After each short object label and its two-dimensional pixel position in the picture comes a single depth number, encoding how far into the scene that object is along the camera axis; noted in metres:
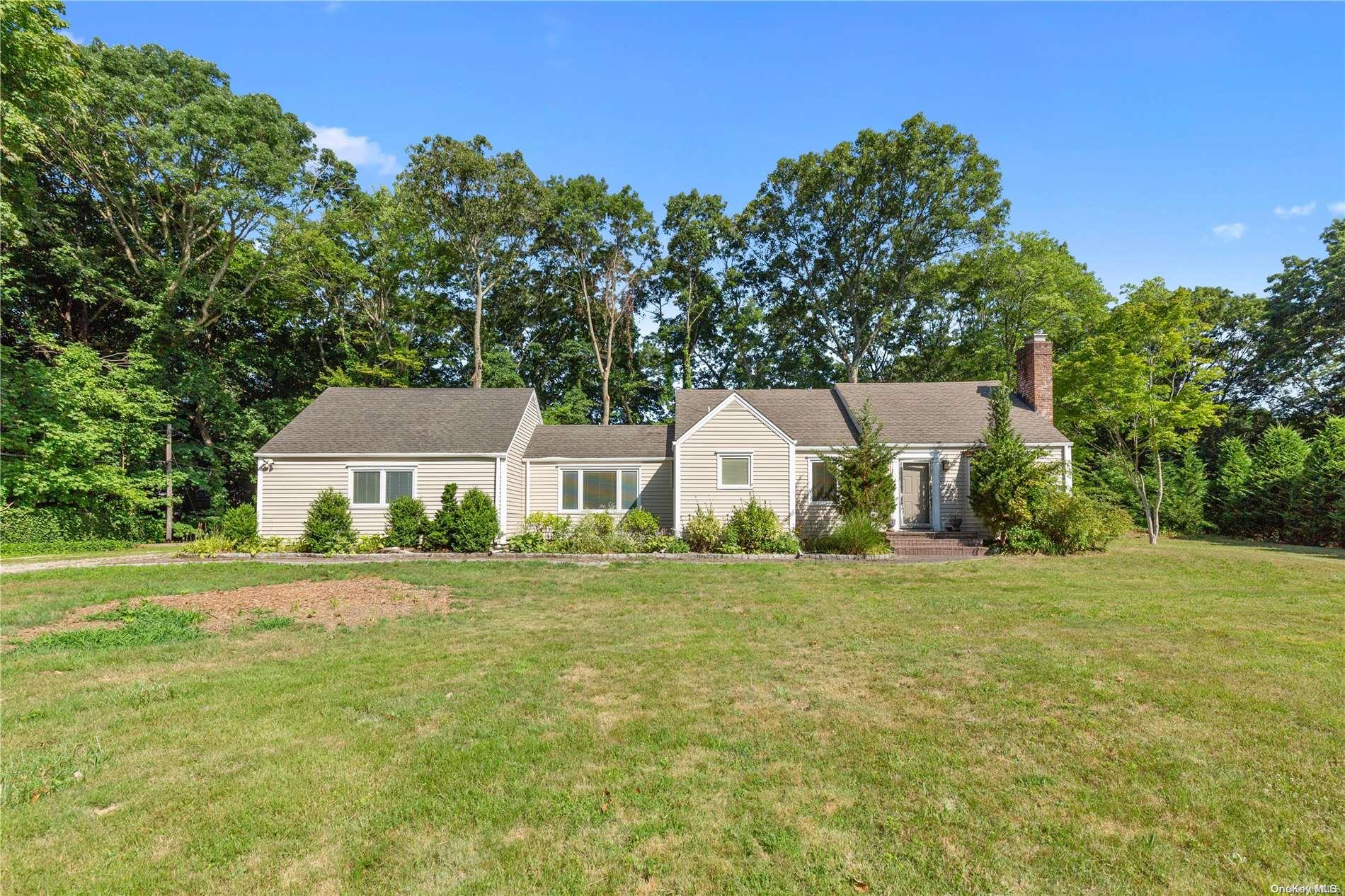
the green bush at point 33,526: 16.91
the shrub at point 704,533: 16.05
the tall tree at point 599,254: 30.47
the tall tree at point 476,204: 27.03
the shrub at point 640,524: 17.06
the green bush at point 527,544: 16.17
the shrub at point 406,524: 16.48
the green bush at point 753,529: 15.84
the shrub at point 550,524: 18.01
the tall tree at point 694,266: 32.38
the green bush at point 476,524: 16.02
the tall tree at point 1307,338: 28.33
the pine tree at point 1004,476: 15.70
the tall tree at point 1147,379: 18.78
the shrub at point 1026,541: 15.52
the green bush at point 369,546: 16.14
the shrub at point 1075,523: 15.12
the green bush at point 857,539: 15.20
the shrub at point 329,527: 15.94
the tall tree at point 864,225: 29.11
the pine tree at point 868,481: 16.48
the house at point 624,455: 17.64
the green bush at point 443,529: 16.25
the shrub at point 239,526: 16.17
